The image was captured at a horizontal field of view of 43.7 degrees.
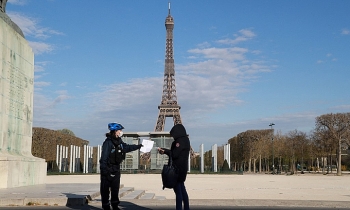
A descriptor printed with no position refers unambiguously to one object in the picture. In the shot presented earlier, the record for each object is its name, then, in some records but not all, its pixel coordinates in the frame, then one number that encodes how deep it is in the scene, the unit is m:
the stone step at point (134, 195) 11.56
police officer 6.86
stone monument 13.09
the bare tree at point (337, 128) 45.06
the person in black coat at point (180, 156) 7.00
